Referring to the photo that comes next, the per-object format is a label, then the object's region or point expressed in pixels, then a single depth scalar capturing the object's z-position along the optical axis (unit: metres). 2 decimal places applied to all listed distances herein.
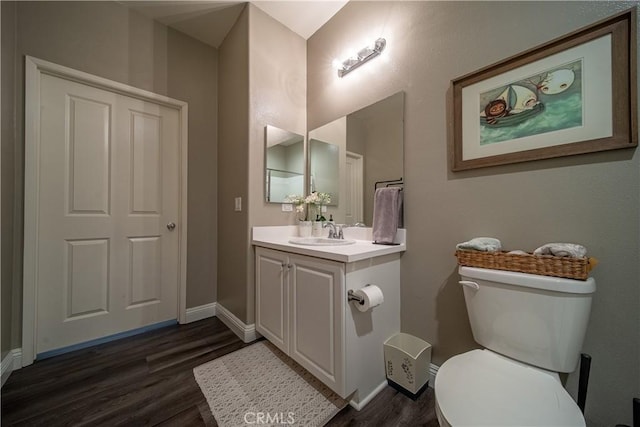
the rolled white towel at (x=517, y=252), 0.92
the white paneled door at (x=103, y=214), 1.56
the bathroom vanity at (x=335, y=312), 1.10
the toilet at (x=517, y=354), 0.66
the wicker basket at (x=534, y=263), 0.79
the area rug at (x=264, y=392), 1.10
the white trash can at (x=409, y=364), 1.20
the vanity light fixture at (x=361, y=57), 1.55
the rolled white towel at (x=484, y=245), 0.99
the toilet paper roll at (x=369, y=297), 1.08
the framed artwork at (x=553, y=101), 0.83
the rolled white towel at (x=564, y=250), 0.82
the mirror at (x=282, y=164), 1.90
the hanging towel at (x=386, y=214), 1.41
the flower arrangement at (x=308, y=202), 1.91
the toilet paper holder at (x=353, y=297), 1.10
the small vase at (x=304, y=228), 1.95
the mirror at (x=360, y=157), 1.48
